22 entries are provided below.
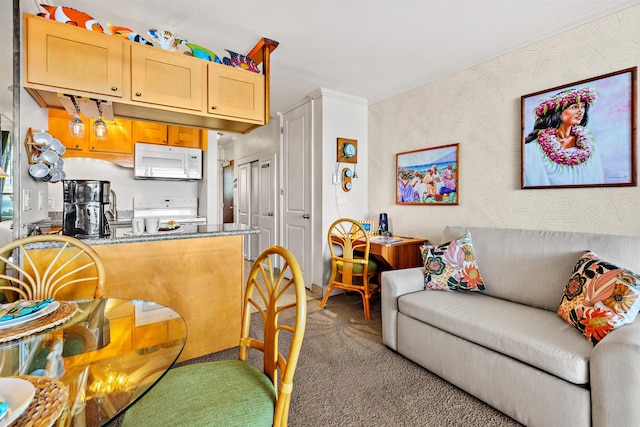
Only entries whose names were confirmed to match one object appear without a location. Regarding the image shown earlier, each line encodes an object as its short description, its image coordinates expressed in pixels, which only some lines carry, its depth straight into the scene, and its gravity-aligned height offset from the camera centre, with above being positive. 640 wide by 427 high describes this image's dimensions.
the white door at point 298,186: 3.92 +0.38
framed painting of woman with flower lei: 2.02 +0.57
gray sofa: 1.27 -0.66
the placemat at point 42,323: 0.92 -0.36
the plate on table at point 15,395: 0.55 -0.37
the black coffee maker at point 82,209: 1.75 +0.03
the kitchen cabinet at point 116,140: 3.65 +0.93
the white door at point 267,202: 4.68 +0.19
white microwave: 3.81 +0.69
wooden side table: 3.03 -0.40
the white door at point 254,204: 5.18 +0.16
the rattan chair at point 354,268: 3.06 -0.58
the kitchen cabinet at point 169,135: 3.88 +1.06
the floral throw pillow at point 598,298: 1.41 -0.44
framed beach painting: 3.05 +0.40
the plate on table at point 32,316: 0.96 -0.34
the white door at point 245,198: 5.48 +0.30
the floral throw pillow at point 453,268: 2.27 -0.43
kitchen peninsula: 1.83 -0.40
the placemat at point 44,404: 0.56 -0.39
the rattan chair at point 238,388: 0.90 -0.60
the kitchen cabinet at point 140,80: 1.66 +0.86
